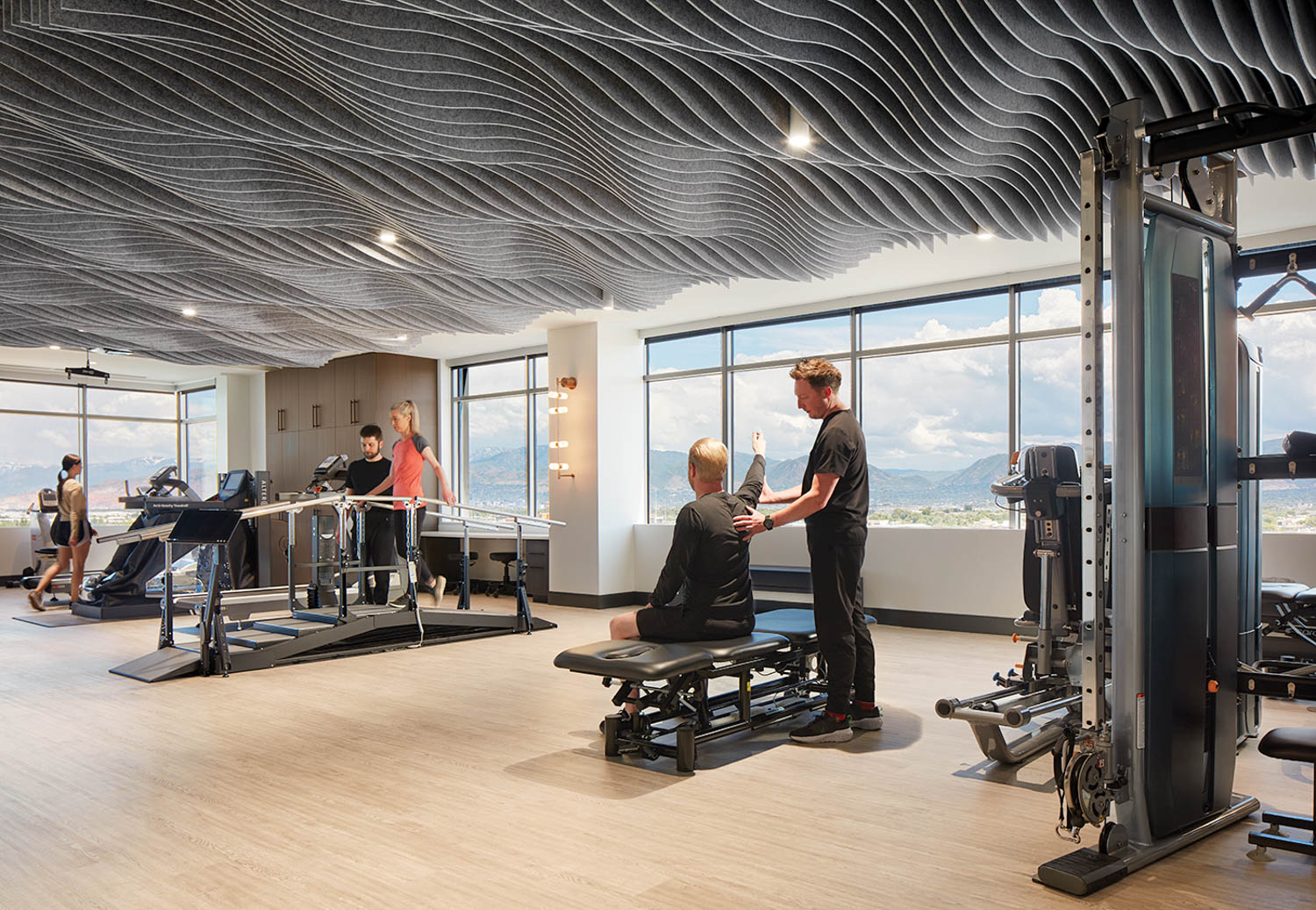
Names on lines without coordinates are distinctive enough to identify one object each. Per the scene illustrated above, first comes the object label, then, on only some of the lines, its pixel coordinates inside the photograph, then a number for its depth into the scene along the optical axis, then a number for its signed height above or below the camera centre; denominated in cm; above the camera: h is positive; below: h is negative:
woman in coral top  810 +4
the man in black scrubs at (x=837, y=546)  458 -42
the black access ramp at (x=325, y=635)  665 -134
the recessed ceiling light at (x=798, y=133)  455 +154
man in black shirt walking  775 -67
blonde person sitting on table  450 -58
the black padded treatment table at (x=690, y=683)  414 -103
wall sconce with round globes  1080 +21
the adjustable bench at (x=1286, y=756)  303 -95
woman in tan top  1050 -80
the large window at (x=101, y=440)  1464 +38
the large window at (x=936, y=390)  741 +64
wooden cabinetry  1253 +74
